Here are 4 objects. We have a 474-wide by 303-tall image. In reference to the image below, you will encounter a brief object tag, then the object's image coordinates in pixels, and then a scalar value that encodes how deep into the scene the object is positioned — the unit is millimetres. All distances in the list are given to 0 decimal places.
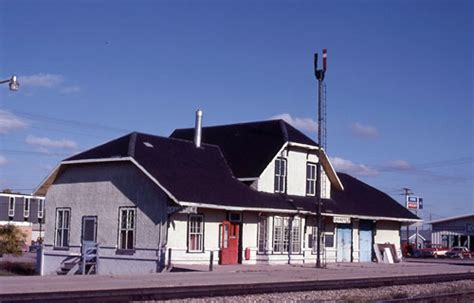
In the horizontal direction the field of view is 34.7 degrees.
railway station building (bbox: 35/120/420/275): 31156
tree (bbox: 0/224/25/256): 39250
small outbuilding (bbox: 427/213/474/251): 72062
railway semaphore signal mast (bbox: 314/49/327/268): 34094
